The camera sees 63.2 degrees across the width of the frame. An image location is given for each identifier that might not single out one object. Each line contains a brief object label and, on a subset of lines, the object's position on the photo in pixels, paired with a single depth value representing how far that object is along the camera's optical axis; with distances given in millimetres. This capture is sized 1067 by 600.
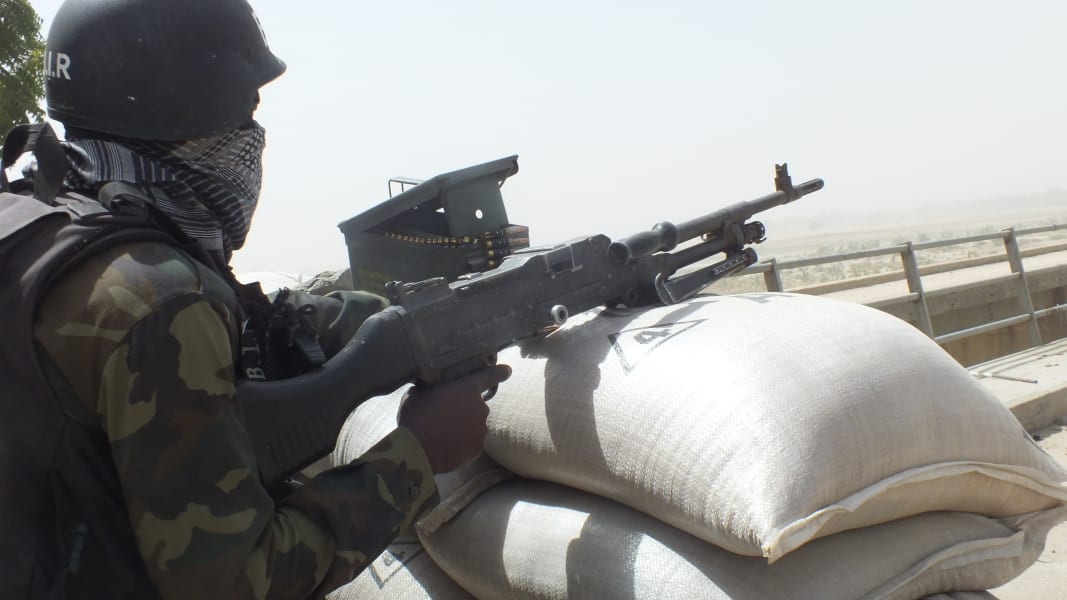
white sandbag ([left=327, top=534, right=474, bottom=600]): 1938
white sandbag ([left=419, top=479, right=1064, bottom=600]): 1515
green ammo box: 2219
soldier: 996
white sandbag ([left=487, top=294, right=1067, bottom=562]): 1462
